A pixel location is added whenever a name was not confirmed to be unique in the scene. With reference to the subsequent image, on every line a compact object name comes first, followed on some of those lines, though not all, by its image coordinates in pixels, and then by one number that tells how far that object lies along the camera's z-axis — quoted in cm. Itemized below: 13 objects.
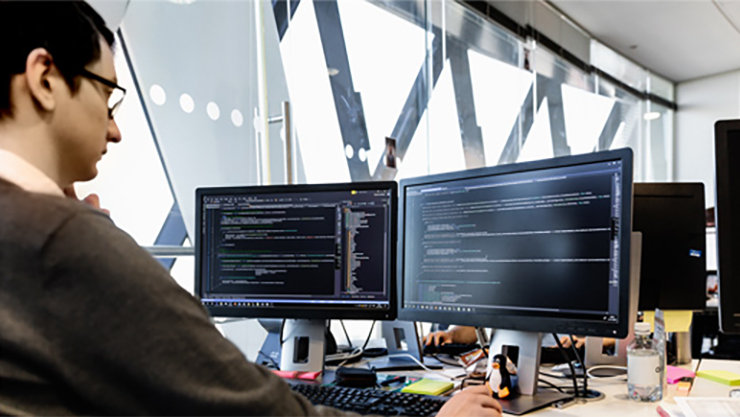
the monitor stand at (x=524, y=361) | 120
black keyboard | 108
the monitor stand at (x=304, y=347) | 149
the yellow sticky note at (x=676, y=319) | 161
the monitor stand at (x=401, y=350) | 163
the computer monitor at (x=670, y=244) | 161
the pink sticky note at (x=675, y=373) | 142
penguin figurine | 121
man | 55
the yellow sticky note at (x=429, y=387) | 129
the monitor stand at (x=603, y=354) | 161
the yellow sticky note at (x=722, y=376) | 139
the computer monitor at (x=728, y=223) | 110
